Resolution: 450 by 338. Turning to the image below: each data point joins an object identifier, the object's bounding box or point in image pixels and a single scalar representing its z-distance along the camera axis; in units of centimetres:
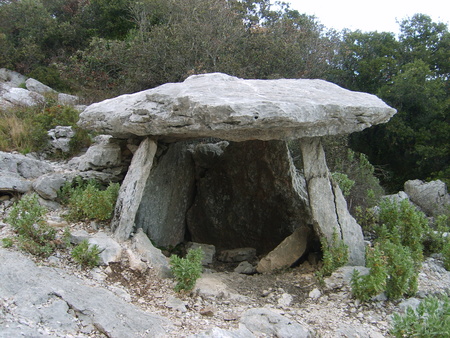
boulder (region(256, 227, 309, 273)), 631
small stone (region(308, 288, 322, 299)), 511
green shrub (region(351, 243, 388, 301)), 465
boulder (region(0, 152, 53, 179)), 693
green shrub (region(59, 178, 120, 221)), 596
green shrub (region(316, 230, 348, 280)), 537
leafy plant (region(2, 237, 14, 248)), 486
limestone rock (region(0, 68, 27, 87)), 1302
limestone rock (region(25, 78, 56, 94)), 1208
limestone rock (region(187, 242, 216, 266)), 728
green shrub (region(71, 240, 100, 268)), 493
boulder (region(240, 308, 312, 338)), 416
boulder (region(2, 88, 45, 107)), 1065
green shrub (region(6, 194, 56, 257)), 489
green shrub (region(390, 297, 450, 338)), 376
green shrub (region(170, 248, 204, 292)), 476
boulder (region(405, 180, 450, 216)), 1072
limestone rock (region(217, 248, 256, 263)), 753
